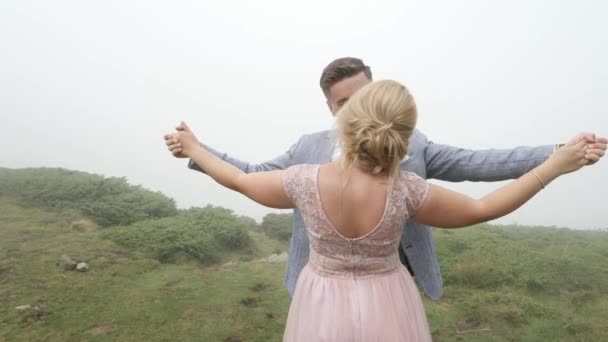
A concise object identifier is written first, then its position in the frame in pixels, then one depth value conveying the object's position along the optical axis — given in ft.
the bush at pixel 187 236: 20.86
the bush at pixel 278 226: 29.35
